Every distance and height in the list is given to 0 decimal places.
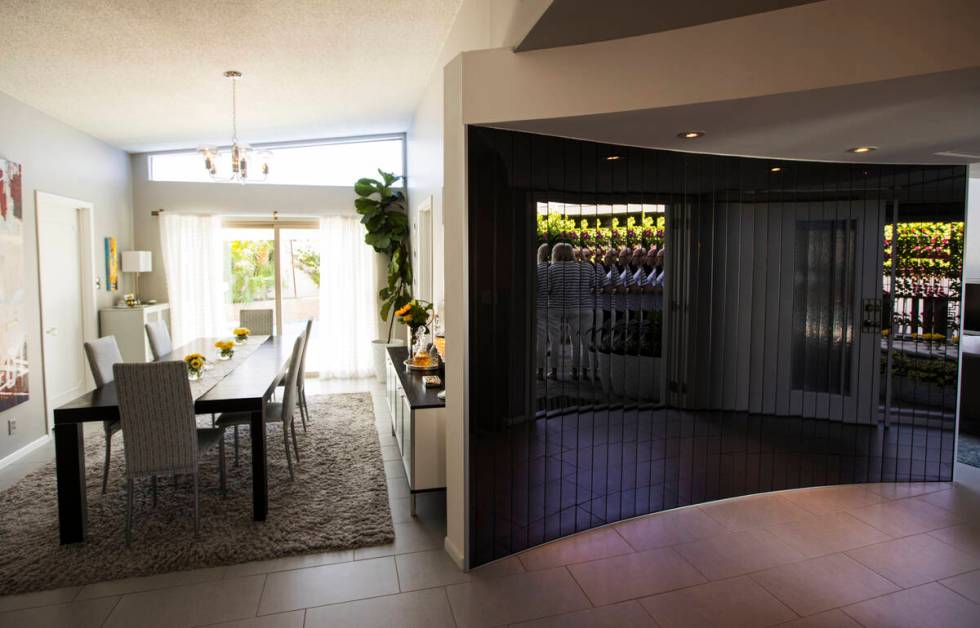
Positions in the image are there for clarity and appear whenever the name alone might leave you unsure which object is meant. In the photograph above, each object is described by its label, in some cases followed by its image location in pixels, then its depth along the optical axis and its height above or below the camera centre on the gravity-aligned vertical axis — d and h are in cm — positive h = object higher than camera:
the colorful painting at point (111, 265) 590 +22
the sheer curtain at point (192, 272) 660 +16
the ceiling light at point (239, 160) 439 +100
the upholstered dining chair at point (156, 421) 283 -69
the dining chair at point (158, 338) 473 -45
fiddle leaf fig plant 677 +66
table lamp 612 +27
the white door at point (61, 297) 485 -10
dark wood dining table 286 -73
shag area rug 271 -130
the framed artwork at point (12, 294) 413 -6
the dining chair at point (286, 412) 370 -87
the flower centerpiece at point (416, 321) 415 -27
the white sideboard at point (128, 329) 574 -44
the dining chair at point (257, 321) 586 -37
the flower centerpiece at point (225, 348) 433 -49
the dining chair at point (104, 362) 353 -51
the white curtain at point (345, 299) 703 -18
